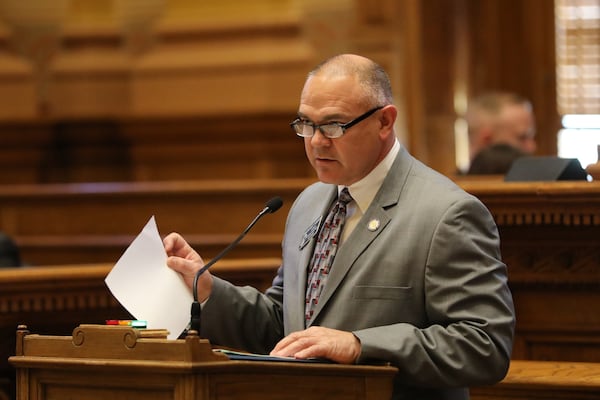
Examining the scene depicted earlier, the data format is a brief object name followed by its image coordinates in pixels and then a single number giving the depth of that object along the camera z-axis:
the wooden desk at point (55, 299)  8.92
